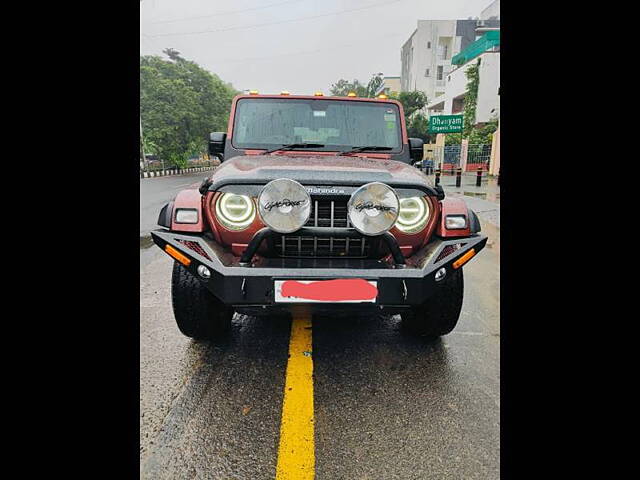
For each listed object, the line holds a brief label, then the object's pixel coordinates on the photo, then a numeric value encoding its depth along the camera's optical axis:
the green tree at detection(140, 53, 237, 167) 27.16
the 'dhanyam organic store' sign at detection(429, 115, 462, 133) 16.27
